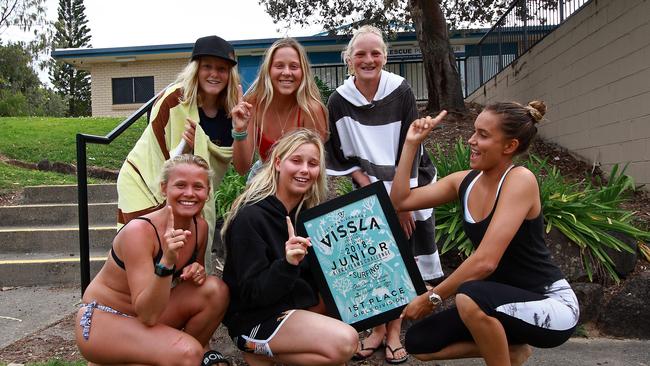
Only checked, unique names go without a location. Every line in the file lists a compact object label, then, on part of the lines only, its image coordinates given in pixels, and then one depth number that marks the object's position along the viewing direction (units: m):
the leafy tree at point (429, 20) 10.95
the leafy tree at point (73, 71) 48.34
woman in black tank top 2.63
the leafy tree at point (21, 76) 34.50
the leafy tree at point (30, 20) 33.28
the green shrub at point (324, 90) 11.45
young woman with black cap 3.20
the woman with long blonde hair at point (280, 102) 3.36
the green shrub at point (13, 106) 25.19
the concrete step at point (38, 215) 7.04
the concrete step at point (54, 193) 7.69
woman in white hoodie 3.46
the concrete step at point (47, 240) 6.37
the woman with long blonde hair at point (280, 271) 2.76
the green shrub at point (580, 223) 4.36
